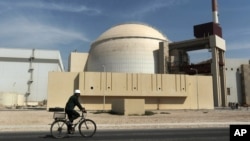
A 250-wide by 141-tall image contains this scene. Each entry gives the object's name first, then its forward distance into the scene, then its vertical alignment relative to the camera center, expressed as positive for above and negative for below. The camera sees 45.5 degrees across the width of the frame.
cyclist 13.03 -0.59
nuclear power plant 55.38 +4.40
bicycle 12.96 -1.41
